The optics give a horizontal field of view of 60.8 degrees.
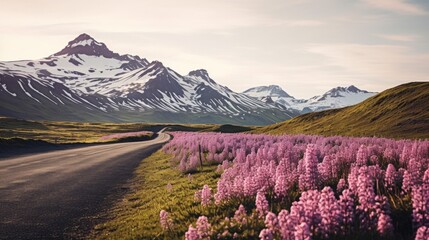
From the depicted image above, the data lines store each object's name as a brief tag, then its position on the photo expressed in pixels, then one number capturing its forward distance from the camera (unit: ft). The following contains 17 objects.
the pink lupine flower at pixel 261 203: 28.71
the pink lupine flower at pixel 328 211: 23.47
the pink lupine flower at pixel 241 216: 30.32
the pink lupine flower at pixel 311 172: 34.14
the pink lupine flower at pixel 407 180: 31.99
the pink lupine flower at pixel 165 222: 32.73
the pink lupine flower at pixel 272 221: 22.69
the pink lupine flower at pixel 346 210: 24.17
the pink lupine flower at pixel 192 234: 23.39
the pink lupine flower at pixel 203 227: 25.84
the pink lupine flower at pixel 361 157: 44.77
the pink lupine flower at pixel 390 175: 34.78
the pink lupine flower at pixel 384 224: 22.89
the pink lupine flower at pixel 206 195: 38.99
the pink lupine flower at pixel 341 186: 36.46
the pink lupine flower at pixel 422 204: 23.73
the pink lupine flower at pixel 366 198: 25.46
